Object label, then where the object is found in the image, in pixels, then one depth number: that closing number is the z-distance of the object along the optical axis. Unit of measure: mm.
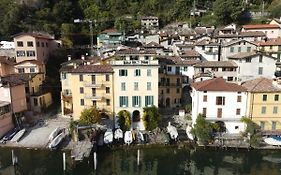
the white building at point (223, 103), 35500
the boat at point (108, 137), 34462
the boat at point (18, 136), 35812
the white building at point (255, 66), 43562
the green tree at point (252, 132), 33625
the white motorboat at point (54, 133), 35875
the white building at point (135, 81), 36750
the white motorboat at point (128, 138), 34656
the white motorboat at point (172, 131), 35312
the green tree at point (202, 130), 33812
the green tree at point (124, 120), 37656
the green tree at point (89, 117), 35281
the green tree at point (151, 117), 37031
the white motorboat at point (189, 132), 35781
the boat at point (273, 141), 33781
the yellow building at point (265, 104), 35000
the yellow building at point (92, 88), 37500
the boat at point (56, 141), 34000
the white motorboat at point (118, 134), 35125
